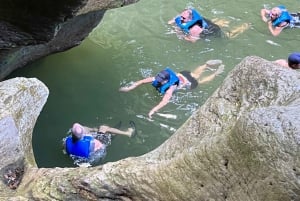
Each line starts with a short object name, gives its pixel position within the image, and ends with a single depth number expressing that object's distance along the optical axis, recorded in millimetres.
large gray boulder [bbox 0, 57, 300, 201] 2822
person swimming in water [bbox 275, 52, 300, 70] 8180
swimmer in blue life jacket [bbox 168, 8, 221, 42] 11406
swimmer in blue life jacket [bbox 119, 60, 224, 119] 9758
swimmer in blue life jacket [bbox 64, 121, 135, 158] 8429
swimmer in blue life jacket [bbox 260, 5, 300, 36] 11555
